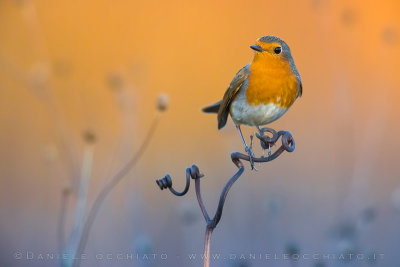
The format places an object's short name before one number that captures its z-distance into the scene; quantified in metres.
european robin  5.86
